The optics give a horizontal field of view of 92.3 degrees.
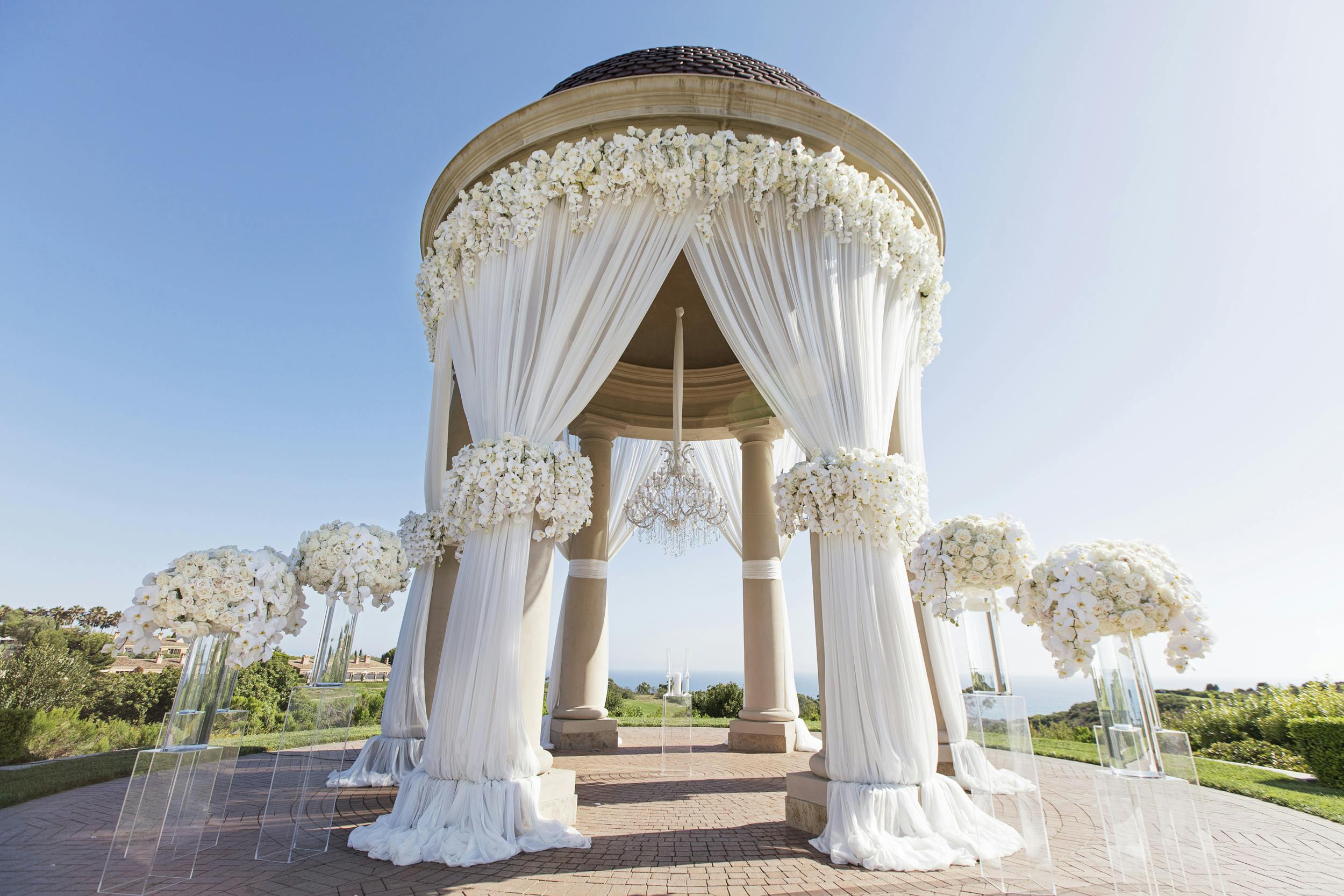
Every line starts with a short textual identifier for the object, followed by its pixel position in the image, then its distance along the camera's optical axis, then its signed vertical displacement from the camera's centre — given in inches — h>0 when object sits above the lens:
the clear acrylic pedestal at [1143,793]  109.7 -15.3
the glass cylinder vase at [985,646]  149.0 +11.1
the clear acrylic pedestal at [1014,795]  136.5 -19.7
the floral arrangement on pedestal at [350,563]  177.2 +31.1
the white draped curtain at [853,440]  161.3 +73.0
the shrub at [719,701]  523.5 -8.9
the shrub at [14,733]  277.0 -24.2
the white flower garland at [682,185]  208.1 +155.0
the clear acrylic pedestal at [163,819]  143.6 -30.2
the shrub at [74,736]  293.9 -28.5
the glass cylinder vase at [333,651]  183.6 +8.0
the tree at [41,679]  336.2 -2.5
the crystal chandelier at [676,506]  375.6 +102.5
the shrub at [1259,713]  309.6 -5.2
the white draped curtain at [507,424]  163.0 +76.6
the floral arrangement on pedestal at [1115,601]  109.7 +16.0
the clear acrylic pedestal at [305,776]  163.9 -23.5
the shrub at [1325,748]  251.3 -16.4
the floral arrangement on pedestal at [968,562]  143.6 +28.3
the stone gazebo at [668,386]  209.9 +169.7
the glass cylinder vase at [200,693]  151.6 -3.3
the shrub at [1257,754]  299.4 -24.1
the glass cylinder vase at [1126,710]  115.3 -1.8
